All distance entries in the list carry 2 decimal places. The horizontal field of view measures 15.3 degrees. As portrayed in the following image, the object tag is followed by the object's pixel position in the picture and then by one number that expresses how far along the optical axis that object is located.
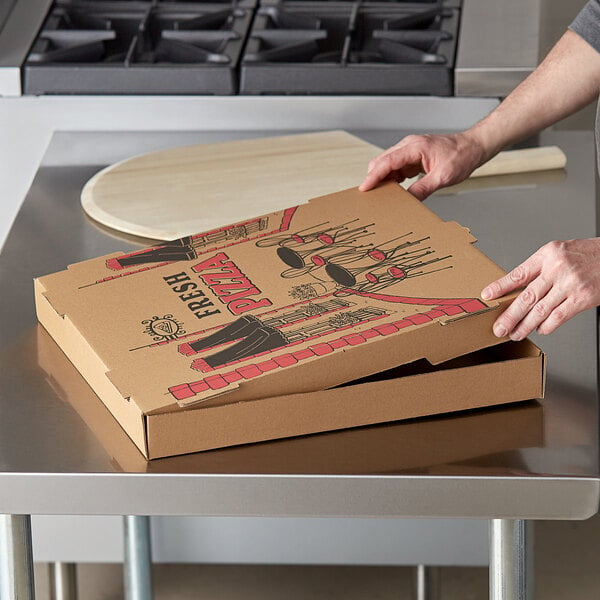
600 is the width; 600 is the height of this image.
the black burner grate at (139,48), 3.04
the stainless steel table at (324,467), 2.14
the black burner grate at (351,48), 3.03
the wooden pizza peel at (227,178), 2.68
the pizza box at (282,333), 2.16
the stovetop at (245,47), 3.04
